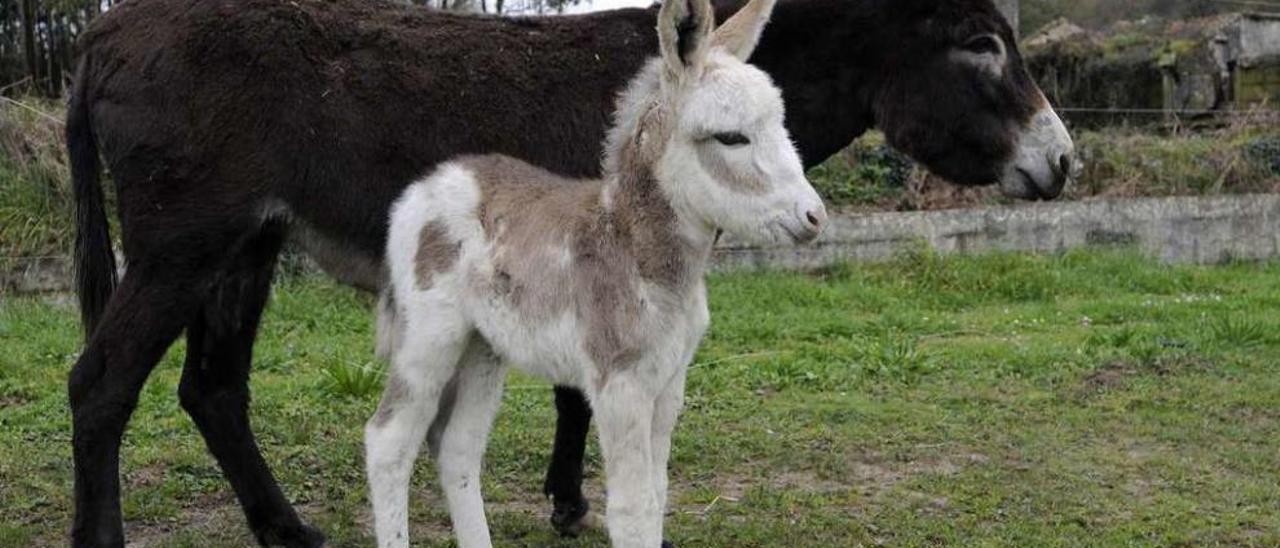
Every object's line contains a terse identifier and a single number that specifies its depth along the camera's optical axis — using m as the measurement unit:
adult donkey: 4.62
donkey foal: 3.72
